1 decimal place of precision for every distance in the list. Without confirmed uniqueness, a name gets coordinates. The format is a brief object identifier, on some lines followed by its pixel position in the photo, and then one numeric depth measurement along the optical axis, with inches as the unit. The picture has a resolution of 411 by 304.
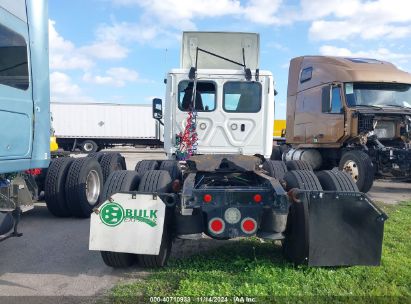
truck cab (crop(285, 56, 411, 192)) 367.9
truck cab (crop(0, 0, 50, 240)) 163.6
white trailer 1083.9
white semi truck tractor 147.0
